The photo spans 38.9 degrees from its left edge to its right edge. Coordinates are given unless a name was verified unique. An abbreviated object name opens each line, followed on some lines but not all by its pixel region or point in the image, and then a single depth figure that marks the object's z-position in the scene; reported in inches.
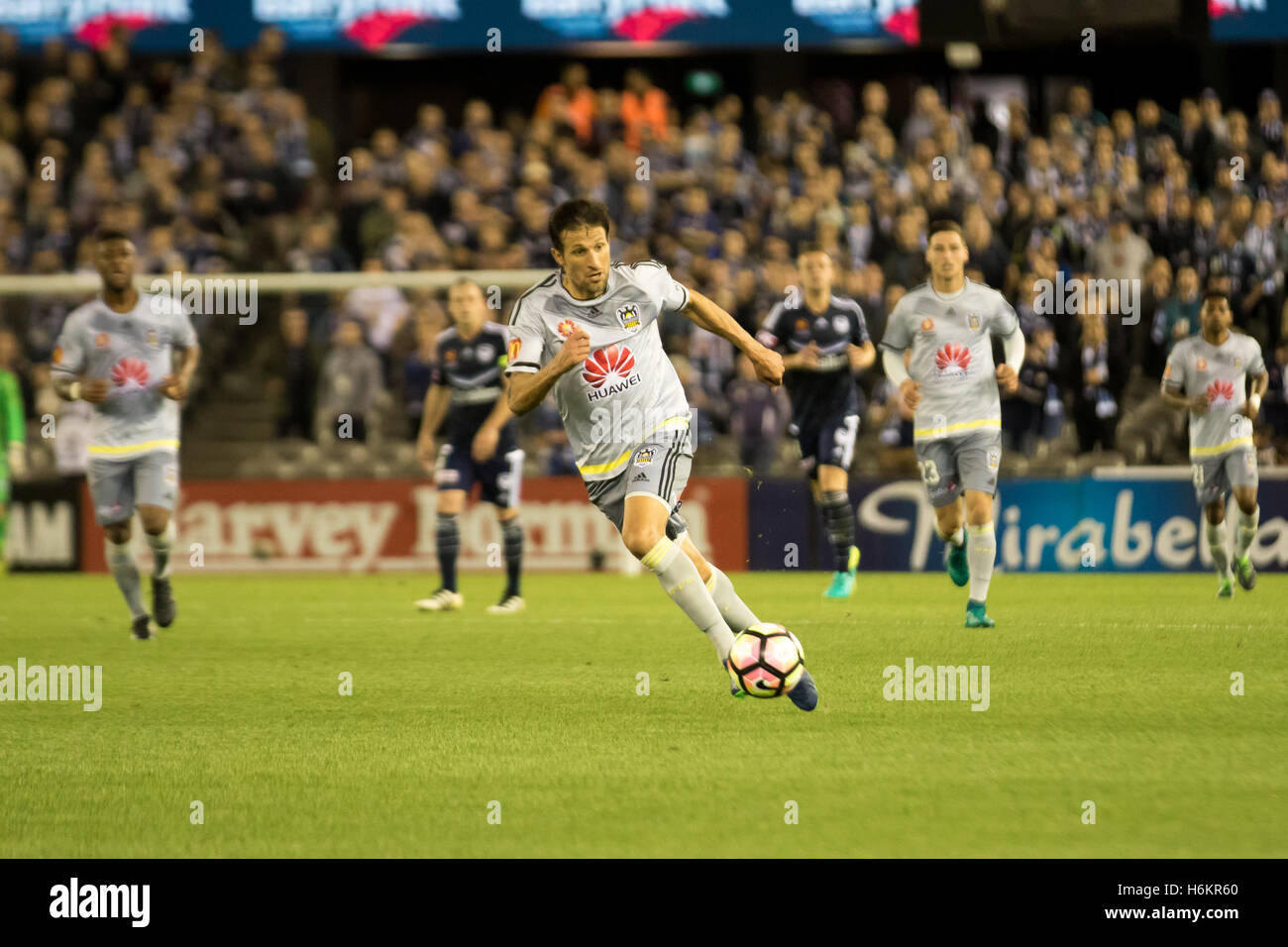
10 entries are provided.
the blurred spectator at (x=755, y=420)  695.7
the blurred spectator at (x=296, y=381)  734.5
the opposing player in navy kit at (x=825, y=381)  550.0
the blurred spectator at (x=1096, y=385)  673.0
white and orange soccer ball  280.7
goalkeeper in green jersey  621.6
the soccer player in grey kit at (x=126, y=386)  437.4
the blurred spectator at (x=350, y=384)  727.1
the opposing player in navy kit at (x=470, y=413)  522.0
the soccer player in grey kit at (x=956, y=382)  435.2
